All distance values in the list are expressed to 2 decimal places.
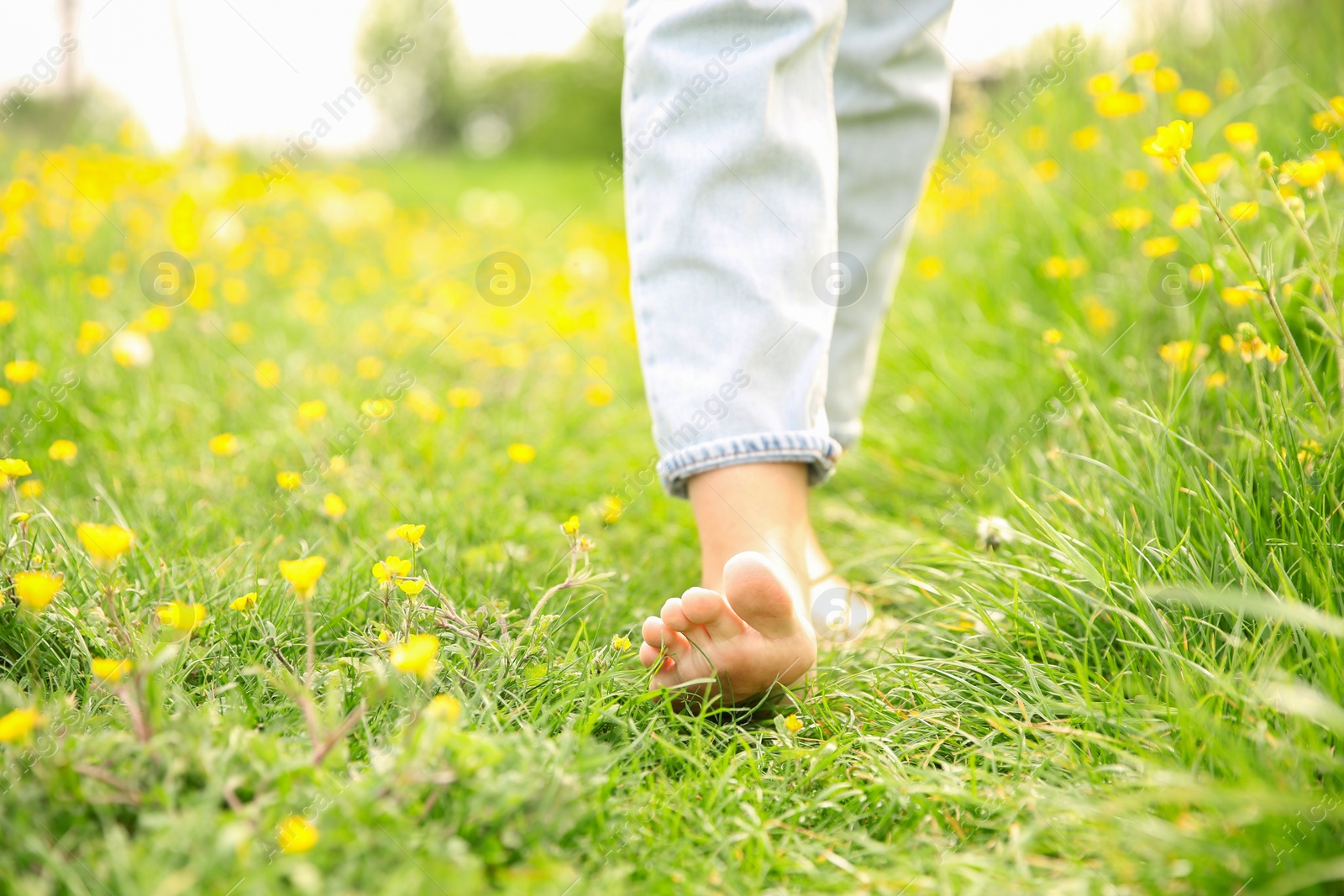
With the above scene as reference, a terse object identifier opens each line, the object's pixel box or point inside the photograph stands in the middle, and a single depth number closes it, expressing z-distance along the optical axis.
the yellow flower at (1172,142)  1.05
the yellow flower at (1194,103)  1.84
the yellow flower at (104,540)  0.80
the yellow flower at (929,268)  2.41
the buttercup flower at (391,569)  1.04
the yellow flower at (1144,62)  1.83
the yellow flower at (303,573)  0.82
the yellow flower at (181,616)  0.84
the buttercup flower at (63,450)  1.40
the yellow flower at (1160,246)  1.65
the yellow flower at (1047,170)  2.54
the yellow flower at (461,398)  1.67
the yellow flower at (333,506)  1.29
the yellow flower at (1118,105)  1.95
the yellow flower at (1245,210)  1.31
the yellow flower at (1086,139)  2.28
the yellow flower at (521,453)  1.45
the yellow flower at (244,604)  1.05
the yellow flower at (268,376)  2.11
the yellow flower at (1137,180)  2.01
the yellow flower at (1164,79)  1.98
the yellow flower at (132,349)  1.93
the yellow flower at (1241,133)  1.45
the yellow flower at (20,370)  1.54
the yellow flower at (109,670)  0.83
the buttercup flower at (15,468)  1.05
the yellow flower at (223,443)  1.48
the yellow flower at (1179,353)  1.41
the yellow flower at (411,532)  1.07
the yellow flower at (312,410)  1.58
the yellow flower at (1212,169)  1.47
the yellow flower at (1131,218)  1.89
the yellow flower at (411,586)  0.99
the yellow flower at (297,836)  0.70
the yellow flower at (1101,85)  1.95
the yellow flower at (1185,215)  1.24
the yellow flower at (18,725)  0.71
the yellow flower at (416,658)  0.77
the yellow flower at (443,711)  0.78
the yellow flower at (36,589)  0.77
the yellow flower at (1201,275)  1.40
